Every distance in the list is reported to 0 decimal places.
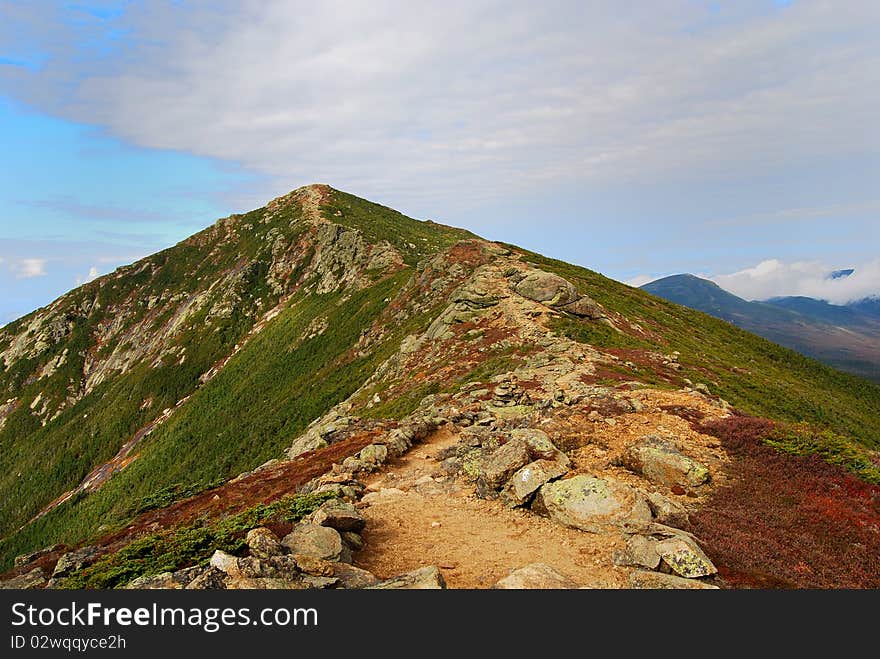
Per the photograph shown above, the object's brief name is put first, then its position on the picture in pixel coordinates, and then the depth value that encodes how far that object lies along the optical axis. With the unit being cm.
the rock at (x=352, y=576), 1154
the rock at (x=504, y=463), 1881
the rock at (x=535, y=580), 1071
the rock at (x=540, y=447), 1900
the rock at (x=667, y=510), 1443
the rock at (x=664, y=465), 1753
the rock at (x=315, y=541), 1316
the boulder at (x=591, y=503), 1502
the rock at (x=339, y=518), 1567
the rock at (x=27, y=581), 1907
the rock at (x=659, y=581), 1092
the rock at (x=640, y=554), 1206
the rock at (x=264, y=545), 1211
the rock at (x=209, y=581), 1086
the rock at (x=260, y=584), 1060
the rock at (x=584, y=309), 5003
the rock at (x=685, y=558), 1145
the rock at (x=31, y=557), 2682
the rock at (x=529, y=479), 1748
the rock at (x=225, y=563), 1131
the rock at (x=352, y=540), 1491
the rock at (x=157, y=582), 1133
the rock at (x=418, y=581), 1073
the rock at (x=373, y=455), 2405
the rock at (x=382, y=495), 1977
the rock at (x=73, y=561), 1916
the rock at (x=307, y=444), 3388
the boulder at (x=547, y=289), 5144
